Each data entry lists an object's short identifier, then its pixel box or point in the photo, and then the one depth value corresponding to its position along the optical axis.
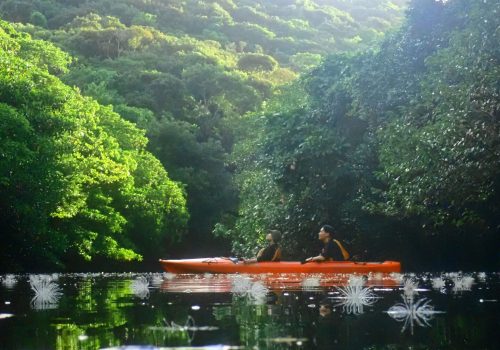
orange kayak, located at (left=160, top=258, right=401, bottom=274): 20.25
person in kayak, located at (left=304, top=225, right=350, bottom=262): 20.61
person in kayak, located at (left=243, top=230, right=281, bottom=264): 21.42
